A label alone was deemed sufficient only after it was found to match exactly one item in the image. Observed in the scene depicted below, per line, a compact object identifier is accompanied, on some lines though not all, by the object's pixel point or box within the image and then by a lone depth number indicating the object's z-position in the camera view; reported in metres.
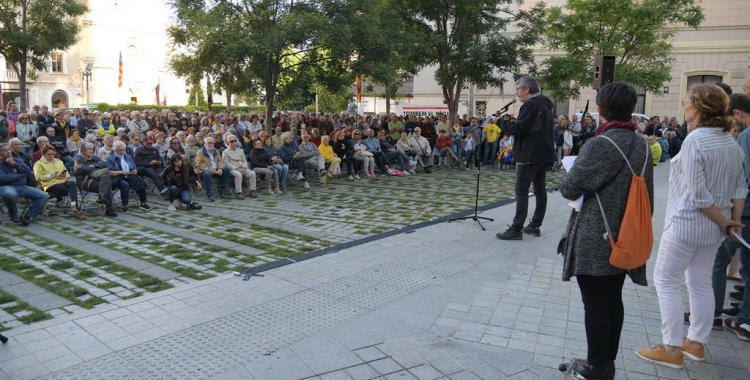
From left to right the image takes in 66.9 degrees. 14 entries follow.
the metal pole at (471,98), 30.05
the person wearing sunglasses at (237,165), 11.63
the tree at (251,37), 11.88
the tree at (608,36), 19.33
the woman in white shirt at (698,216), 3.36
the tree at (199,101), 48.59
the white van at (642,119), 22.96
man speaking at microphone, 6.79
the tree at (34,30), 19.42
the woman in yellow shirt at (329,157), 14.36
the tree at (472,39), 16.95
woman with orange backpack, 3.19
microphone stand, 8.35
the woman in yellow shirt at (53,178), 9.37
